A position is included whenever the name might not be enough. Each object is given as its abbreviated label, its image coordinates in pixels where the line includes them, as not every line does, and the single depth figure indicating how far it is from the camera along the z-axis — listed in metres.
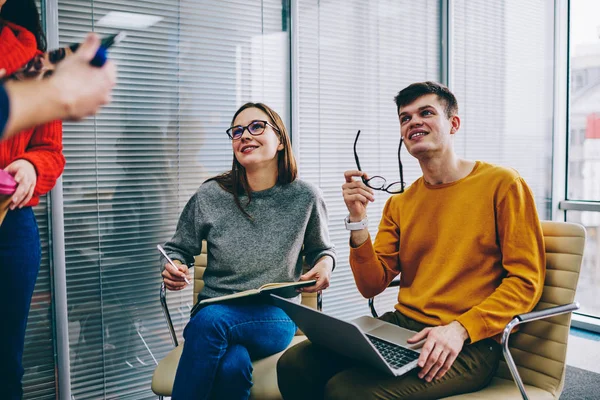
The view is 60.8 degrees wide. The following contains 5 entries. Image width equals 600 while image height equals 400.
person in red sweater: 1.40
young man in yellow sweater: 1.46
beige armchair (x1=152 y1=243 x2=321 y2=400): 1.71
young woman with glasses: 1.70
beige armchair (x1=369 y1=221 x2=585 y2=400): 1.50
